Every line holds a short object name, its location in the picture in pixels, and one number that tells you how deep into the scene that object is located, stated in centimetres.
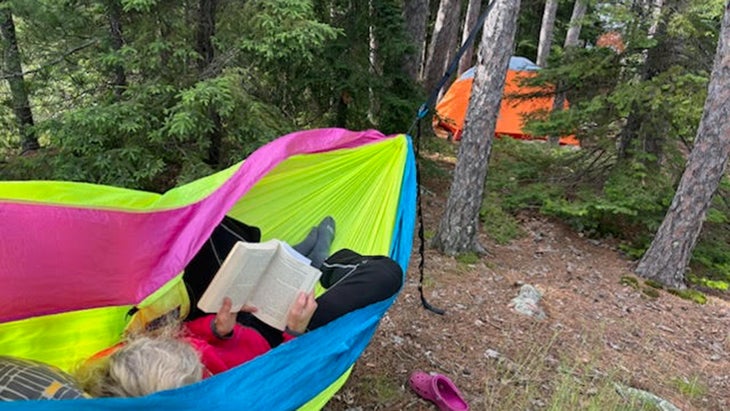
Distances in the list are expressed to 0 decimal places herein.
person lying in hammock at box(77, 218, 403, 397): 124
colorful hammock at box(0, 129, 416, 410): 122
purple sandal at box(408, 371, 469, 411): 214
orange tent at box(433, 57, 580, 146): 816
